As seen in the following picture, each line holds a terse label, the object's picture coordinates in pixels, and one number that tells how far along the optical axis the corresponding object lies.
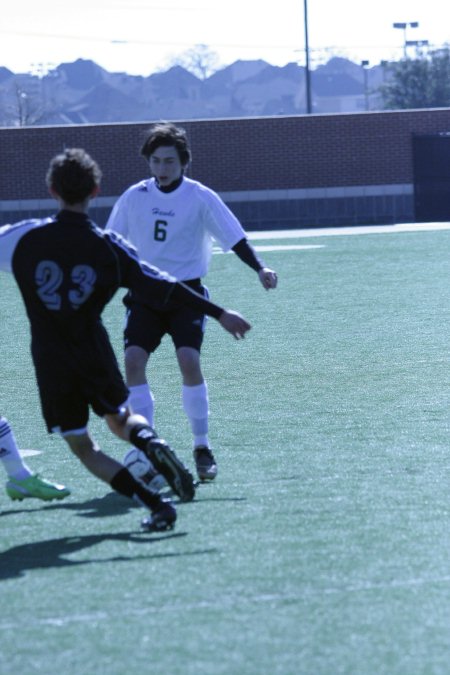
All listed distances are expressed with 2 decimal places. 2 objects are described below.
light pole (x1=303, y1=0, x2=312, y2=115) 108.19
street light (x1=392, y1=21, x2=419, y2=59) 162.62
